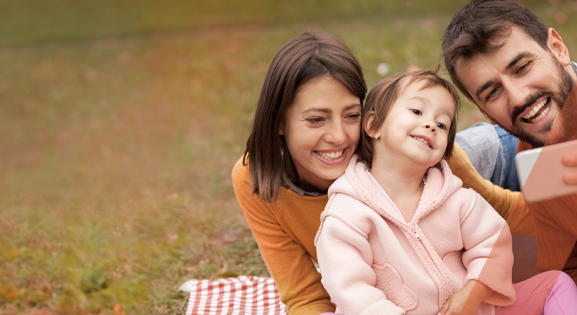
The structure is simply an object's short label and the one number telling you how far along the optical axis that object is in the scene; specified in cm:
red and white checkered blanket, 271
